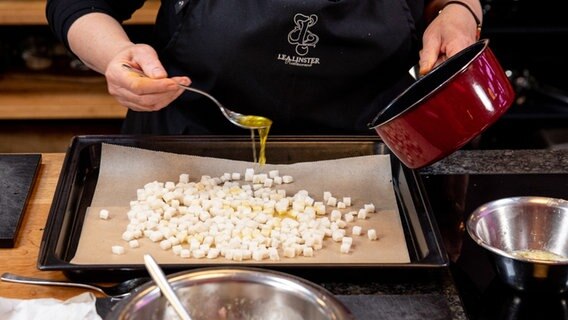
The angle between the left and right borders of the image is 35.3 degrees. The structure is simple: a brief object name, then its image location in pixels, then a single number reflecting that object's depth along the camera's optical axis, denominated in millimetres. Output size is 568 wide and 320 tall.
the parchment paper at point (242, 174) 1464
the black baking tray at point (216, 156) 1349
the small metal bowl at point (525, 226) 1425
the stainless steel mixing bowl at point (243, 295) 1116
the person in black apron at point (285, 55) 1767
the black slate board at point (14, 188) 1471
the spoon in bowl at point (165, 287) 1068
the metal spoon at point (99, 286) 1311
